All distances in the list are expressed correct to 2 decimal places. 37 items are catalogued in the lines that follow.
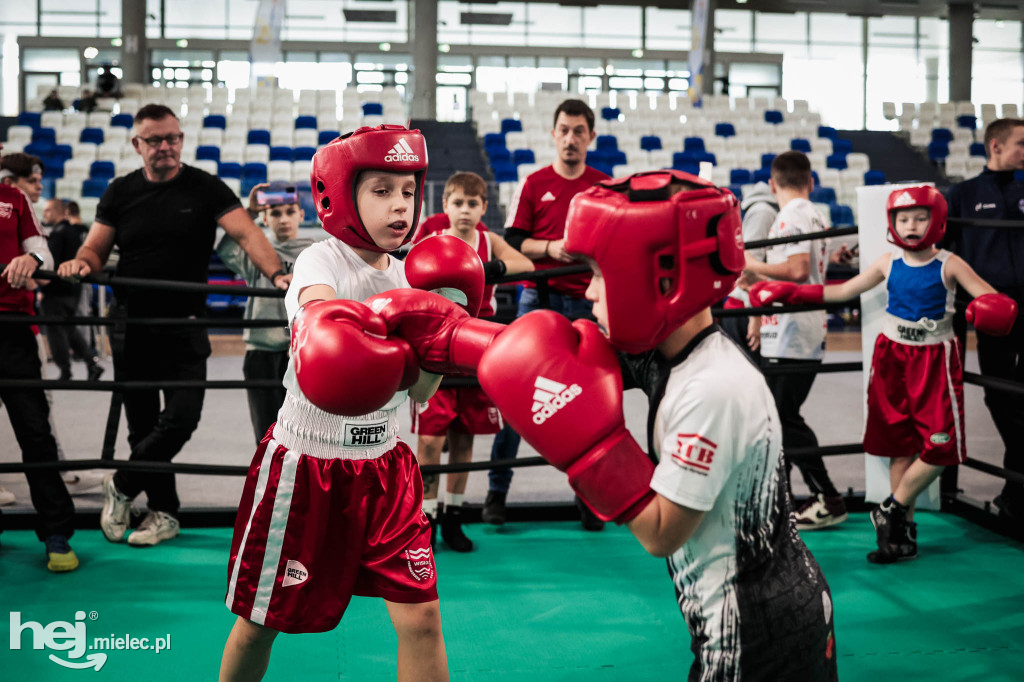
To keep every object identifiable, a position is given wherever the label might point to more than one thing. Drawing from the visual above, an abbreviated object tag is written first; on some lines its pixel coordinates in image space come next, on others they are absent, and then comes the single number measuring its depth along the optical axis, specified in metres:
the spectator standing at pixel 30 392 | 2.82
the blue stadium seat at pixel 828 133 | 14.65
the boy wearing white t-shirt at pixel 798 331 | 3.35
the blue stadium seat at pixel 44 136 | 12.24
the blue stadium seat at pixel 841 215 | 10.59
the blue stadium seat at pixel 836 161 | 13.39
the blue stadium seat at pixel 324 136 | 12.29
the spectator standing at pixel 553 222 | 3.31
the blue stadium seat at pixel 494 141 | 12.86
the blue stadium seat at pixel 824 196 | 11.23
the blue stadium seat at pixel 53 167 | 11.35
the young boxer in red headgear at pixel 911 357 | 2.86
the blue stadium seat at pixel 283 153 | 12.17
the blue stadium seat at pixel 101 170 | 11.16
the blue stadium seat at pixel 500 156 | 12.45
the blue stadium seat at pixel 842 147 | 14.13
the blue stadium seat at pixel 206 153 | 11.89
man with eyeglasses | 3.00
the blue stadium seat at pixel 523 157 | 12.19
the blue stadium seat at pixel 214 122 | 12.91
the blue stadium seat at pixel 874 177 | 12.59
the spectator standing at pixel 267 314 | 3.28
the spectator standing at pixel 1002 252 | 3.25
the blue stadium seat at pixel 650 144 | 13.23
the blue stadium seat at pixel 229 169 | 11.32
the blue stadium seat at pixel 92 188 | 10.66
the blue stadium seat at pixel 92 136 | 12.45
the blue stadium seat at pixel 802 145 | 13.50
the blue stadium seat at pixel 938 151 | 14.66
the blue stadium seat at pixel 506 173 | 11.73
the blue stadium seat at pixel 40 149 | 11.80
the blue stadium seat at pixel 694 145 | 13.24
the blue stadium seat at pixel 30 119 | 12.75
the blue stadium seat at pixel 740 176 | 12.20
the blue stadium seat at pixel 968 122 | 15.59
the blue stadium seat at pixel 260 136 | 12.67
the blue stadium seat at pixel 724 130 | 13.92
